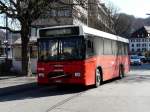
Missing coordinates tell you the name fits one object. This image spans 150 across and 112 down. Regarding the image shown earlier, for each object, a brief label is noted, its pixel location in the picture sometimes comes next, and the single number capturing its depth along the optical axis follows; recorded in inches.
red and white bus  426.1
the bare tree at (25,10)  699.8
